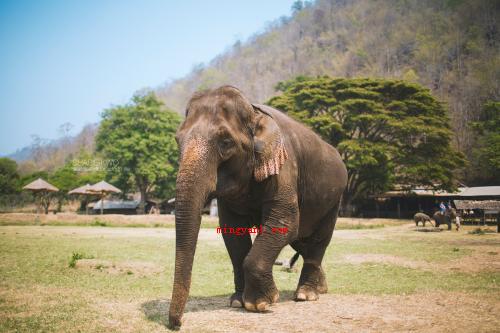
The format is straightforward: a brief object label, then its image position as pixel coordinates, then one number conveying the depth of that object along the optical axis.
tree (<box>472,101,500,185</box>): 26.72
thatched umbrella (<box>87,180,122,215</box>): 47.72
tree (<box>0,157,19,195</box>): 65.31
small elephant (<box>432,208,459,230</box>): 29.30
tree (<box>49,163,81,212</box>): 64.19
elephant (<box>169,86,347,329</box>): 5.13
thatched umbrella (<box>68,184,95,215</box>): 48.25
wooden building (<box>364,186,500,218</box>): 44.47
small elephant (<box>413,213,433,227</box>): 31.30
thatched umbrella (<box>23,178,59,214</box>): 43.34
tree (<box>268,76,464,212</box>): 42.81
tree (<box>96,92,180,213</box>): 56.16
